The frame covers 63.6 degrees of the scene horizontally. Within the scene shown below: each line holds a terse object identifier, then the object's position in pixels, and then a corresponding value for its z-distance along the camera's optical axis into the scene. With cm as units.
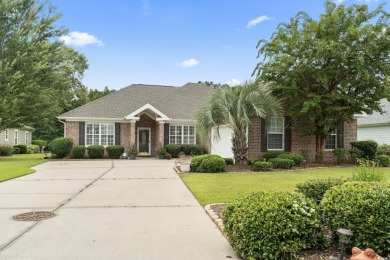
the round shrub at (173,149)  2225
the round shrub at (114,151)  2173
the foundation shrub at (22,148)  3291
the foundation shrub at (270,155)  1575
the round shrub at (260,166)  1372
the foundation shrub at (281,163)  1444
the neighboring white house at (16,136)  3188
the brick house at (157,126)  1709
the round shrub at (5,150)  2726
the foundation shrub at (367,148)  1762
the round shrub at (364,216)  375
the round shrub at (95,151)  2141
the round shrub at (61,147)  2100
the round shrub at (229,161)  1559
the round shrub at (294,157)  1513
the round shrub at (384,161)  1666
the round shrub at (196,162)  1390
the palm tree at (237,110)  1428
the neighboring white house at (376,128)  2534
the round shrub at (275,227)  376
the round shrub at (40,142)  3841
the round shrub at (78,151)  2119
